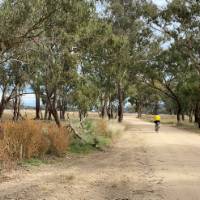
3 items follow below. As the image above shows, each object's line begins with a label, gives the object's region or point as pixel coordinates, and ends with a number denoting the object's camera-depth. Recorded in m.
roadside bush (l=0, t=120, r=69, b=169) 15.57
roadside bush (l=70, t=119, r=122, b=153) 22.73
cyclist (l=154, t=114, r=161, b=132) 41.78
